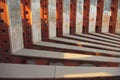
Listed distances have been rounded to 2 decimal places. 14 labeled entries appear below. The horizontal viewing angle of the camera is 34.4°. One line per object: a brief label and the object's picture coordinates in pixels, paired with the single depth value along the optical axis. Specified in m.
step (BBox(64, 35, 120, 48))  8.41
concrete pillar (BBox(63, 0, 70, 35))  9.46
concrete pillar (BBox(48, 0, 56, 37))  8.25
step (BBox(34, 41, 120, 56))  6.84
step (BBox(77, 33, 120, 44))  9.09
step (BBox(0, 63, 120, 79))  3.75
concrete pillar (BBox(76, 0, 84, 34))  10.24
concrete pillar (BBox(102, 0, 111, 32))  11.36
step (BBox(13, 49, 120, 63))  5.57
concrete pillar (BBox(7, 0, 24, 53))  5.55
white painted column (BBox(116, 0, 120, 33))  11.72
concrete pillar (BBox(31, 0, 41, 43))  6.99
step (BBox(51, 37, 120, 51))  7.61
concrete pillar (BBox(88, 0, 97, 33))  10.89
